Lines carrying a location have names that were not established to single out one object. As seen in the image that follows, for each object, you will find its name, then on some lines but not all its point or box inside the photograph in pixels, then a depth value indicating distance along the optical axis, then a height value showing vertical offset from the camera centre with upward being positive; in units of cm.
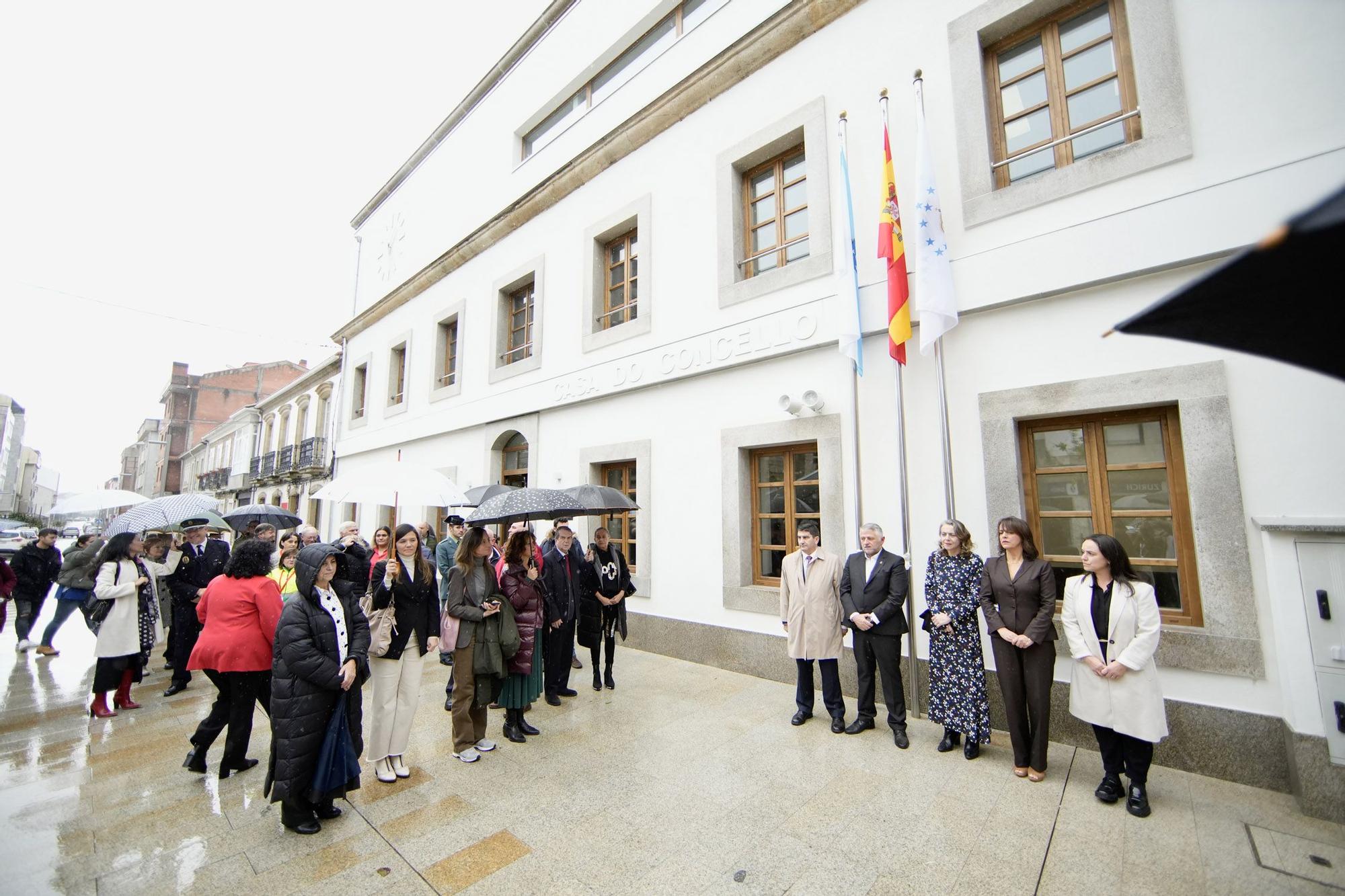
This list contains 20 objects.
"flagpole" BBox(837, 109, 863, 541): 558 +95
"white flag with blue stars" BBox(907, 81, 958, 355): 505 +212
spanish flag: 525 +216
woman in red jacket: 375 -76
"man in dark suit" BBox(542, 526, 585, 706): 555 -100
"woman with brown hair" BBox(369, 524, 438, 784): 402 -102
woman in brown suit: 389 -93
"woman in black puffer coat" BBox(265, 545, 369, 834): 320 -97
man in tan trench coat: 486 -97
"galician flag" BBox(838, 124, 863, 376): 552 +174
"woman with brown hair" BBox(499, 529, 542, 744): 467 -105
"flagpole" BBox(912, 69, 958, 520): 498 +53
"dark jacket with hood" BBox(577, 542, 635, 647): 620 -89
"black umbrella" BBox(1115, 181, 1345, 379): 120 +47
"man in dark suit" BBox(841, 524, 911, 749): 461 -91
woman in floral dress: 425 -109
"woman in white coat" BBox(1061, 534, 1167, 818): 340 -101
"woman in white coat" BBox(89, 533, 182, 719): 533 -99
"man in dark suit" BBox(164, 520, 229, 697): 620 -78
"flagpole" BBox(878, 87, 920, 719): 506 -15
